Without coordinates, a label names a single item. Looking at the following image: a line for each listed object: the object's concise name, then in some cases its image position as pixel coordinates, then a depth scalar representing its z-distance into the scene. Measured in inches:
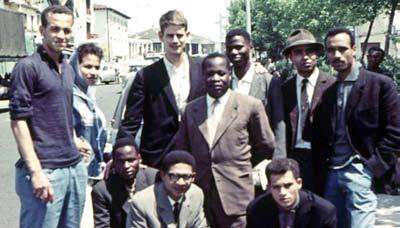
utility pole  946.8
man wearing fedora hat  181.5
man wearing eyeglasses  171.2
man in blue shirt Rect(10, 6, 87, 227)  141.3
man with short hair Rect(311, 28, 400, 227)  167.0
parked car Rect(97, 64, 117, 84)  1859.5
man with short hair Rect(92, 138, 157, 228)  187.2
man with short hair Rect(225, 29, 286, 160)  180.7
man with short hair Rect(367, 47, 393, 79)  330.6
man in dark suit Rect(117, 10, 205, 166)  180.1
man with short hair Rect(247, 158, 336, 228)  167.3
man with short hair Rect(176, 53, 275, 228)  167.0
